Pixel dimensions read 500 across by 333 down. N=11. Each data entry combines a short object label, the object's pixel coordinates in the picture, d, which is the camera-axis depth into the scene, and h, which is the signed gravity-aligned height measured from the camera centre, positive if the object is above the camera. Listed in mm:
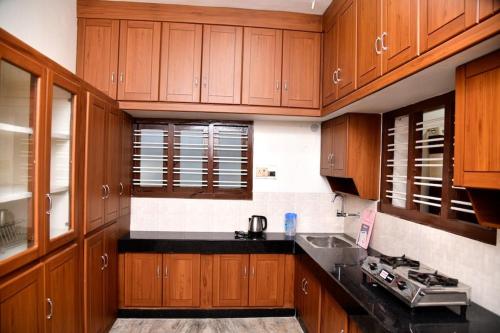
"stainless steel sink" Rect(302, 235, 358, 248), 3188 -763
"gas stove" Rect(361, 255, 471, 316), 1535 -589
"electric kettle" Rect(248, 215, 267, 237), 3324 -631
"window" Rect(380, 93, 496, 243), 1963 -20
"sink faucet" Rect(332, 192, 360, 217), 3220 -477
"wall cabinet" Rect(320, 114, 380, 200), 2781 +138
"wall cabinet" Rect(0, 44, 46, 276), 1586 +11
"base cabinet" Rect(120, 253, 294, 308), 3094 -1128
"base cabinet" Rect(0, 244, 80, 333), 1456 -716
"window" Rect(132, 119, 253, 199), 3436 +49
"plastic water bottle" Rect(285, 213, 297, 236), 3416 -619
